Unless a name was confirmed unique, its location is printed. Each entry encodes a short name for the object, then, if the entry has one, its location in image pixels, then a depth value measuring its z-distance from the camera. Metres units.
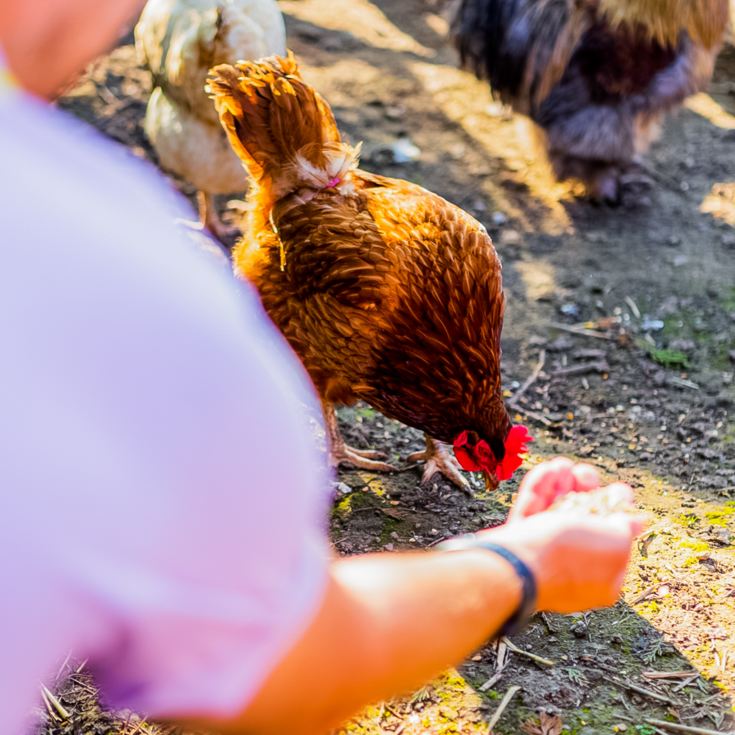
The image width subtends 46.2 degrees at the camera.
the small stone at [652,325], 4.14
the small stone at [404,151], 5.21
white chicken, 3.80
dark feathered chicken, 4.63
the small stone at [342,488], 3.19
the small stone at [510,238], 4.76
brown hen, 2.69
